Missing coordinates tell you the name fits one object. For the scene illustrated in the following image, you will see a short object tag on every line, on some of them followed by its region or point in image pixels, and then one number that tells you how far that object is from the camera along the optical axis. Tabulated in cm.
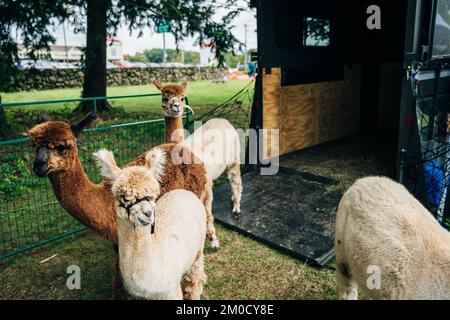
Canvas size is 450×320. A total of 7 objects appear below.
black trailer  435
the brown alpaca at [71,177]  272
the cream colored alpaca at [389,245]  208
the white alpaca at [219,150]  441
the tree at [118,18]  706
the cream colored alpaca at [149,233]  213
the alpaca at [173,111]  422
